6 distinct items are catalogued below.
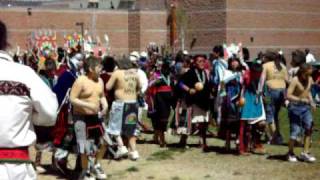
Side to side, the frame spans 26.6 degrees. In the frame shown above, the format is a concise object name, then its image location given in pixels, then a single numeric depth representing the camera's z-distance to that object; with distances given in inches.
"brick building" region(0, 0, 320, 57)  1946.4
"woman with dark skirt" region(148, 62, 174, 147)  547.6
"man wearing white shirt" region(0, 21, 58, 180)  178.5
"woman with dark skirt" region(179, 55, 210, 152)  518.3
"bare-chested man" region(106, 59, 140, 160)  468.1
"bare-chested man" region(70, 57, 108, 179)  392.2
